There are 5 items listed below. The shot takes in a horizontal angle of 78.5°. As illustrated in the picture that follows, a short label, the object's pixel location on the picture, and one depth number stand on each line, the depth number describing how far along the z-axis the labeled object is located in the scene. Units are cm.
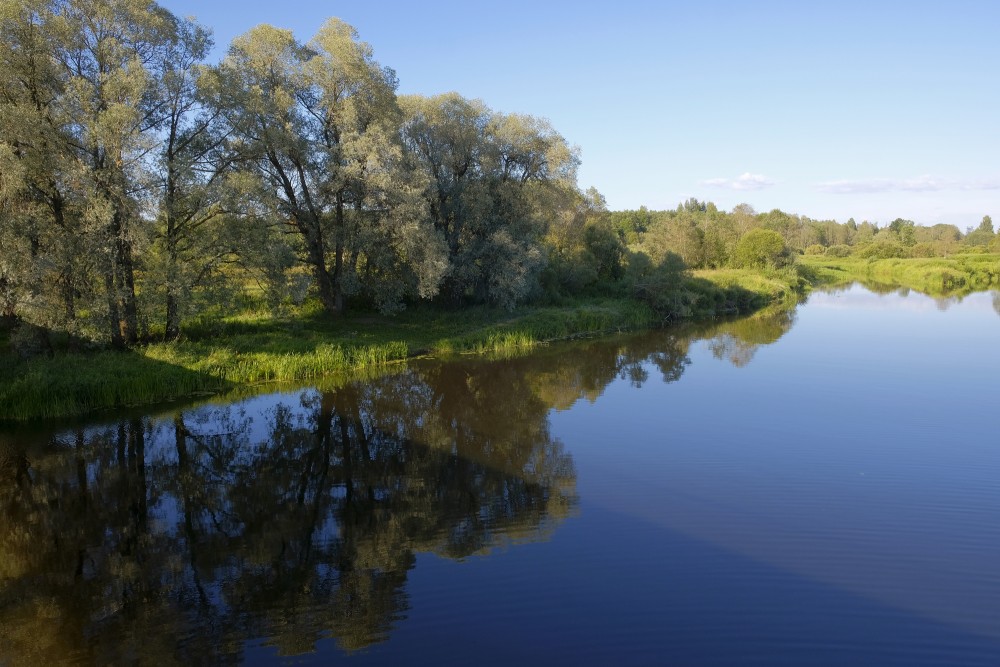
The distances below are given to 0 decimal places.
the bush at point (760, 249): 5888
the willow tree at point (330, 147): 2411
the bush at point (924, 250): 8675
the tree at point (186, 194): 1962
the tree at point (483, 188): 3044
